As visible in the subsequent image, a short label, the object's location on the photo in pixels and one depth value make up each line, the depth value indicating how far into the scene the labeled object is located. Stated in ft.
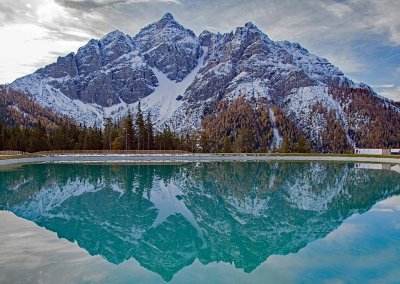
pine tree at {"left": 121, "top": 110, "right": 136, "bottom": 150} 327.88
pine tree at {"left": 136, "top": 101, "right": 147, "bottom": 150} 335.22
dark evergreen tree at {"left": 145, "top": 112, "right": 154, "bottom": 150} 338.42
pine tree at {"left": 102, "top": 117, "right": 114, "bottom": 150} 336.12
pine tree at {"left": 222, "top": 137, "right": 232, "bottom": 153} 361.92
